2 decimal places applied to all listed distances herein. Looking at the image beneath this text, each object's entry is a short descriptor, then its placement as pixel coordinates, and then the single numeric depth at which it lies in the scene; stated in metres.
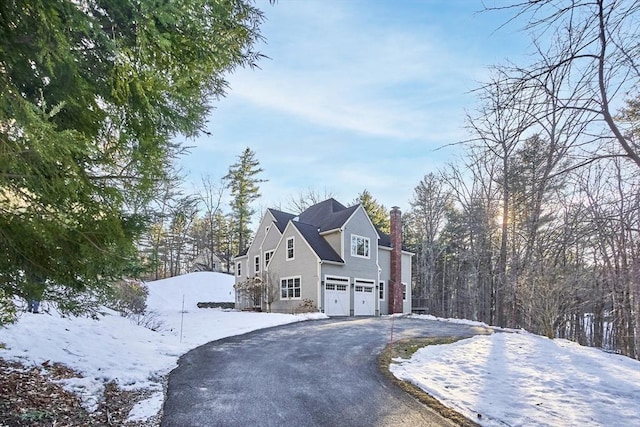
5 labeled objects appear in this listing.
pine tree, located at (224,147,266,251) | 43.09
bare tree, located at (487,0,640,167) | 3.80
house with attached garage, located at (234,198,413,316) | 21.30
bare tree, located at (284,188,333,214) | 39.00
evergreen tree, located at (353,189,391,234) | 38.38
